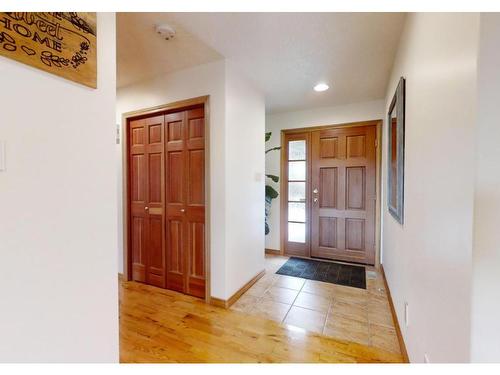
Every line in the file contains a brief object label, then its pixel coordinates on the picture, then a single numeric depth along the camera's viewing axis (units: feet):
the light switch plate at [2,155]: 2.72
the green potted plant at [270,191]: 11.41
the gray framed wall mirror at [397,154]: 5.50
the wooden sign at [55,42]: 2.76
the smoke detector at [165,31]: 5.42
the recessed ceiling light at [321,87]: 8.71
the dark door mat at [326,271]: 9.09
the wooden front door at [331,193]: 10.64
